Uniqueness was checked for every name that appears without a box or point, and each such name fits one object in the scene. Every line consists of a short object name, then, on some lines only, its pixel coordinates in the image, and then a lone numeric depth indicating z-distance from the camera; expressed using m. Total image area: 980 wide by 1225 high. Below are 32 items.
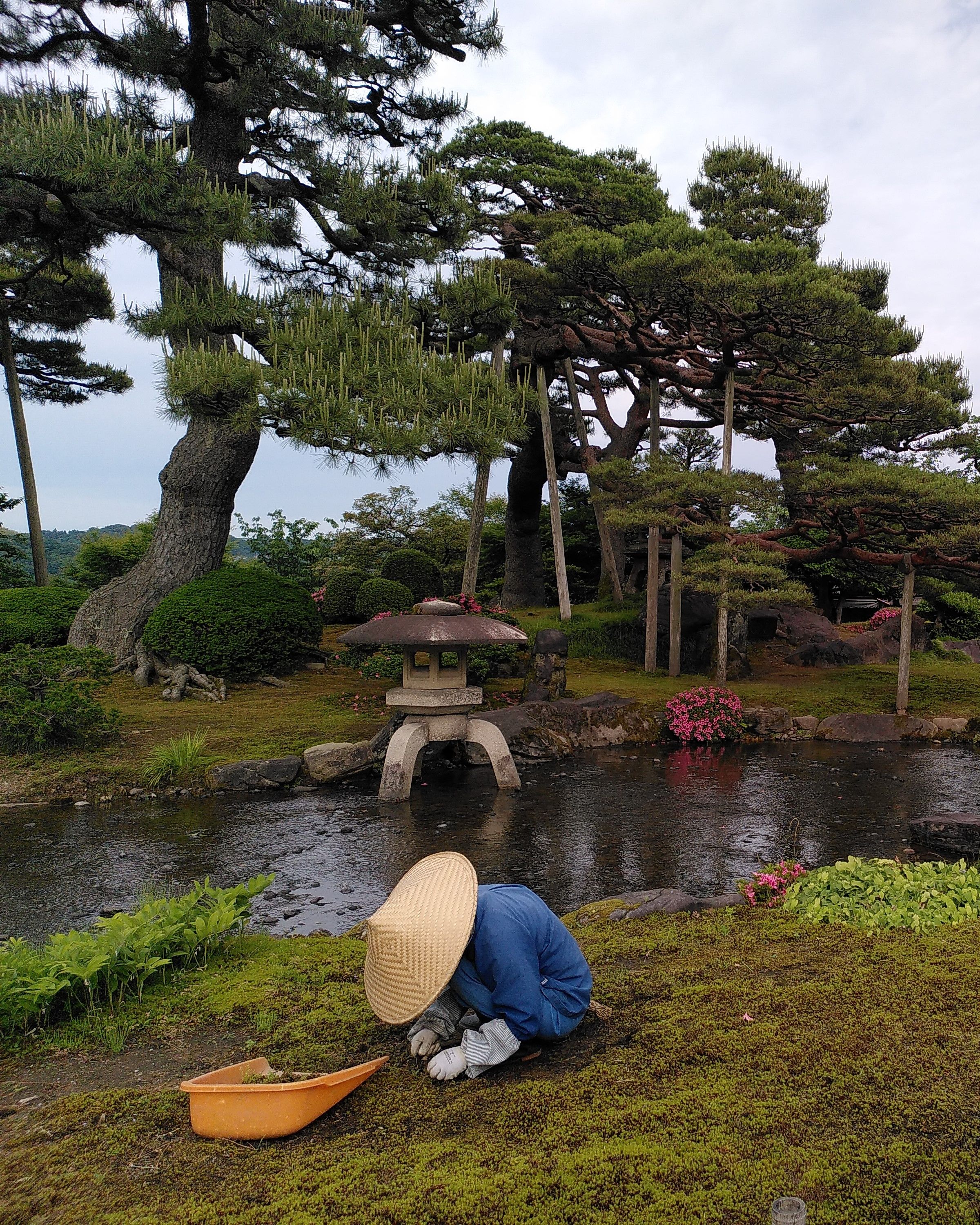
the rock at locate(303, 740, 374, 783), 10.69
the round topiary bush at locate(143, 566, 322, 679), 14.47
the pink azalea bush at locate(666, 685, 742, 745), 13.33
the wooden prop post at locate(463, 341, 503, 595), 16.03
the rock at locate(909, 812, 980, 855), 7.31
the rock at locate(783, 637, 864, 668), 19.25
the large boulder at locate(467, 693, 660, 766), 12.11
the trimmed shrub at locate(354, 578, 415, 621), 20.19
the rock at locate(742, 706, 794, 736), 13.76
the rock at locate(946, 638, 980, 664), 21.31
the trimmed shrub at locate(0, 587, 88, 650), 15.76
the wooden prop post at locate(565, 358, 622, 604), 21.02
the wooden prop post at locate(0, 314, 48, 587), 20.28
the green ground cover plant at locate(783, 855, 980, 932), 4.95
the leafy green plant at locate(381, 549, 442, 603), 22.06
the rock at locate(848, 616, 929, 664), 20.31
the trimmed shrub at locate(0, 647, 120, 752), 10.37
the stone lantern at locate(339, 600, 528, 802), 10.11
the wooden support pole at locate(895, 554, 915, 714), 14.60
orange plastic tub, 2.87
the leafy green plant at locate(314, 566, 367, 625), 22.56
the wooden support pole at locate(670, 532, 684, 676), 16.20
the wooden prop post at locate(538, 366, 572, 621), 18.67
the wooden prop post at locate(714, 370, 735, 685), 14.62
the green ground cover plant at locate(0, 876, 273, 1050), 3.81
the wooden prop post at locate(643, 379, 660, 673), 16.81
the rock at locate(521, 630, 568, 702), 14.16
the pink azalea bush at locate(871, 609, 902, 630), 23.16
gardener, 3.10
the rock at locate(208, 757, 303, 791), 10.30
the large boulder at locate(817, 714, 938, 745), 13.55
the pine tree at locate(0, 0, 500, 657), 13.45
